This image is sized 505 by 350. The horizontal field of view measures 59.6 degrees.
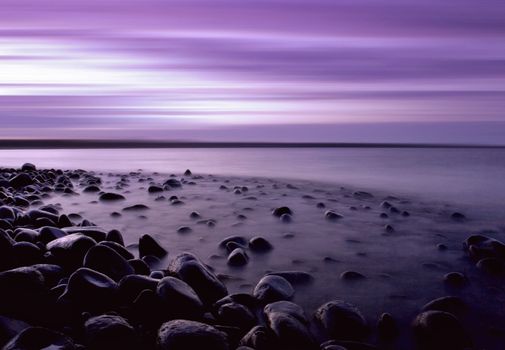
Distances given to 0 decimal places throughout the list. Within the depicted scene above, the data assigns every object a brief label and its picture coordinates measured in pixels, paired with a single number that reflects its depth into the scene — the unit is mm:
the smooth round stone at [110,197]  8281
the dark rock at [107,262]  3229
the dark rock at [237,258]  4129
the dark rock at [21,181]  10219
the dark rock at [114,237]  4336
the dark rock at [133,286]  2857
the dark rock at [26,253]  3432
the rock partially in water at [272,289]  3180
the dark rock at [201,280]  3148
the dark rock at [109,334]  2299
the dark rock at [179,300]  2702
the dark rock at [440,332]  2625
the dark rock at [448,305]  3094
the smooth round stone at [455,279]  3646
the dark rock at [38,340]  2137
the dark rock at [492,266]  3936
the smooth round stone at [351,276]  3766
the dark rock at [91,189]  9735
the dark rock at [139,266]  3494
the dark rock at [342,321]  2725
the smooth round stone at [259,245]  4664
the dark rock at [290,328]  2492
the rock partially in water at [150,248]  4367
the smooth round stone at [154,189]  9760
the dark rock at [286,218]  6316
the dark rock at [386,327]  2774
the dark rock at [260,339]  2432
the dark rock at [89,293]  2750
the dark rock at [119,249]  3650
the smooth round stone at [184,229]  5584
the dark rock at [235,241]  4828
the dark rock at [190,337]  2293
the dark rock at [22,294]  2639
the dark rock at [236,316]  2730
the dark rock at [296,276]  3662
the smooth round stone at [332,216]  6551
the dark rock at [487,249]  4387
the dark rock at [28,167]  14992
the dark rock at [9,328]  2206
